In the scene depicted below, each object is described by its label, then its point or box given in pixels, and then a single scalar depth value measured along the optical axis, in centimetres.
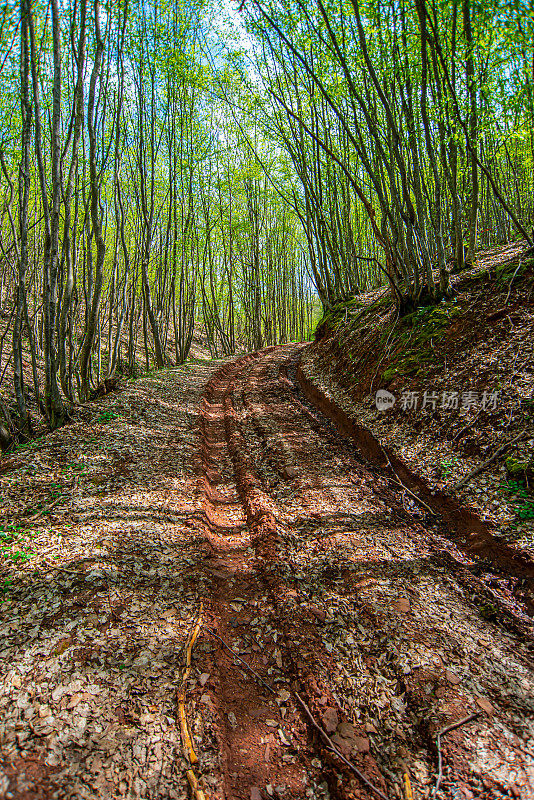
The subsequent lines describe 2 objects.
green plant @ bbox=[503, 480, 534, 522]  316
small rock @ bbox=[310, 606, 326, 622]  276
